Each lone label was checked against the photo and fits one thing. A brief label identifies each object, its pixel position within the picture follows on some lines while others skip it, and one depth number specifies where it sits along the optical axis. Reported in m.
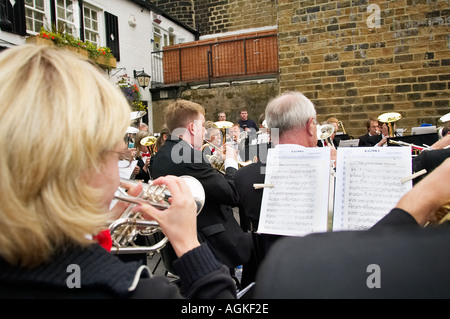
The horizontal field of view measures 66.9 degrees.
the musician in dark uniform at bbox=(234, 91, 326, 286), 2.36
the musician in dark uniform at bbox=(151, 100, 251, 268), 2.60
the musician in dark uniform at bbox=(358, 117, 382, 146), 7.62
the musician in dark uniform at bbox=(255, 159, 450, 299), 0.63
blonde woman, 0.74
